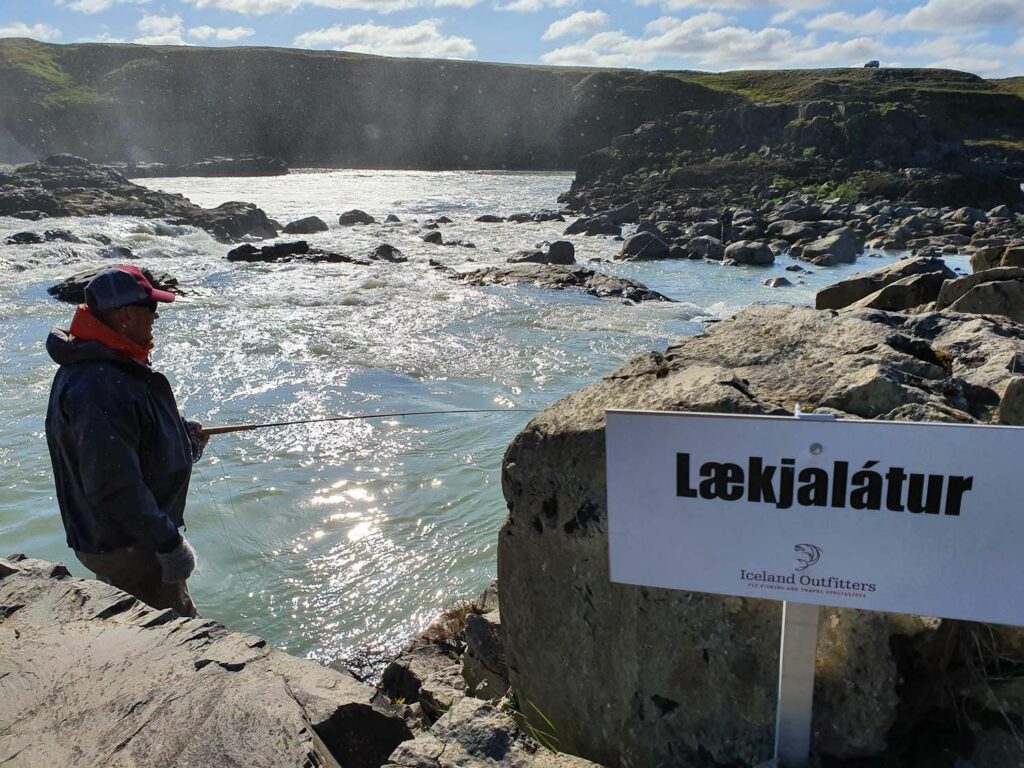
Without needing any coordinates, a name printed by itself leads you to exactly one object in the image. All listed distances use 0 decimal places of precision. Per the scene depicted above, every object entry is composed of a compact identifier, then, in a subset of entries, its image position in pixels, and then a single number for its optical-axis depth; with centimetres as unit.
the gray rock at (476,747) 248
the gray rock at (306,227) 3052
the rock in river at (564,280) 1831
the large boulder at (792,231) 2625
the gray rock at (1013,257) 818
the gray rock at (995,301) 562
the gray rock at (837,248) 2314
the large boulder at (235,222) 2858
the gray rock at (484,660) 375
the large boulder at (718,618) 244
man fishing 382
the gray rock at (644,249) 2470
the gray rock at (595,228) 3077
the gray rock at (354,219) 3391
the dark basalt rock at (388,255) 2350
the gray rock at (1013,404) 272
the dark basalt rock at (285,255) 2286
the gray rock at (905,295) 722
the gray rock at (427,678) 389
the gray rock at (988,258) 920
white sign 195
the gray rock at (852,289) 926
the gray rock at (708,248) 2470
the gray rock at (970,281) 643
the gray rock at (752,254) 2319
